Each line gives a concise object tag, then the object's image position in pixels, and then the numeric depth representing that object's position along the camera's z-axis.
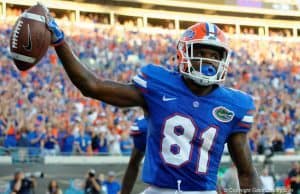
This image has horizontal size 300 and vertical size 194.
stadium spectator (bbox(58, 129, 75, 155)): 20.67
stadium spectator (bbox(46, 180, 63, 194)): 17.33
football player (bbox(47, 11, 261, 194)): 6.18
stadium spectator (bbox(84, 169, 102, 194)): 17.66
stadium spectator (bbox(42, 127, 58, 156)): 19.83
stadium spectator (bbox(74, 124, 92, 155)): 20.77
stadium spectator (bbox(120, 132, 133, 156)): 21.94
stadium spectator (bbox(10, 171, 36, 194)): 16.72
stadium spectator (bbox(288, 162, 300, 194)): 19.66
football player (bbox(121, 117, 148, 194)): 7.88
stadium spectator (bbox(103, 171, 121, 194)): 18.27
